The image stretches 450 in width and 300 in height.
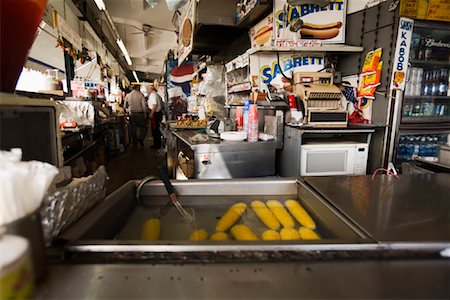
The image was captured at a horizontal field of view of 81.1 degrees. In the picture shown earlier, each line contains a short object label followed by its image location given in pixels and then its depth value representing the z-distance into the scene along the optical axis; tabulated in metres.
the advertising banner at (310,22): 3.05
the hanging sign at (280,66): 3.19
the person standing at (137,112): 7.75
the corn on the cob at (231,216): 1.10
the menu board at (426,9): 2.67
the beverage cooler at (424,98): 2.91
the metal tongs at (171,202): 1.20
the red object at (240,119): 3.04
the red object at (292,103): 2.80
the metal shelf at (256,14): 3.07
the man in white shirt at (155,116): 7.93
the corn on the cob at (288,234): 0.98
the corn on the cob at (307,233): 0.99
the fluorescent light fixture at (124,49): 8.87
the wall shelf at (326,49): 3.00
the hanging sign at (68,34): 4.20
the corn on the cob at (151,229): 1.00
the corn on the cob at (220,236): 0.97
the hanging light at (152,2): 3.62
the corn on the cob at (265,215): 1.11
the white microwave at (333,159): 2.59
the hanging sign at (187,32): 3.38
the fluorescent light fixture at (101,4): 4.97
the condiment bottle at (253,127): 2.50
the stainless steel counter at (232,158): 2.27
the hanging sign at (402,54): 2.72
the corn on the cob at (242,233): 0.98
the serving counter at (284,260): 0.55
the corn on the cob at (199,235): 1.00
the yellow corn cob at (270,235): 0.98
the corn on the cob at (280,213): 1.11
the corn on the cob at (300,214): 1.07
